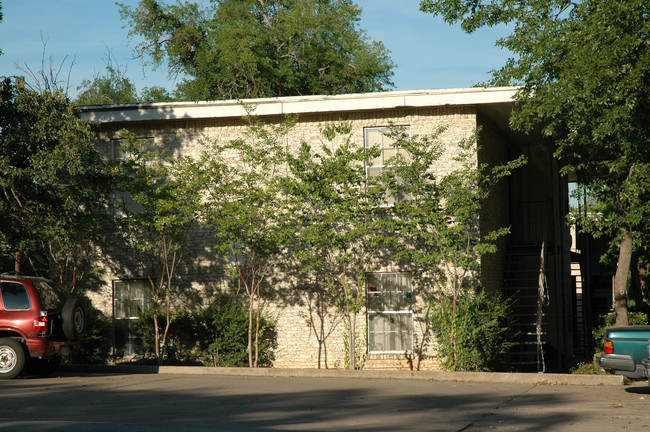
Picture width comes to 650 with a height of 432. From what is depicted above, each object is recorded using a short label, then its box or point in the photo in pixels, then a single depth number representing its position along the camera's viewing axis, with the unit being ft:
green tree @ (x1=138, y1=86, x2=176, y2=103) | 160.43
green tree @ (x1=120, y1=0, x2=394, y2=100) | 127.03
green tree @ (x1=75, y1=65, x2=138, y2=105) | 165.04
